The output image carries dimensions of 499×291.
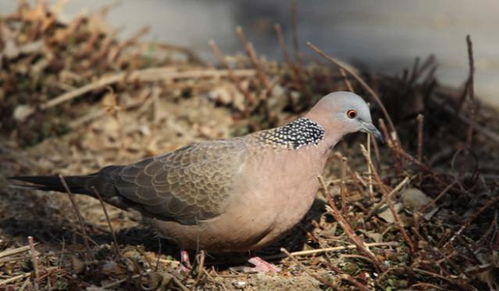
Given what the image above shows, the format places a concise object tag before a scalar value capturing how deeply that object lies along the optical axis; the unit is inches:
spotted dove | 282.0
